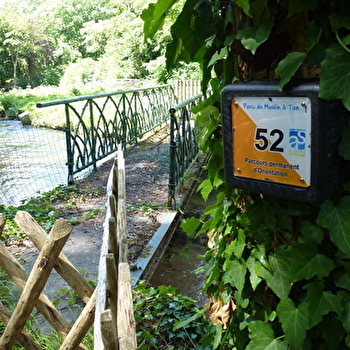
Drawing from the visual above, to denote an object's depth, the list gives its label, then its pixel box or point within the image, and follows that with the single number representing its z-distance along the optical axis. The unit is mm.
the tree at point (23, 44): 33094
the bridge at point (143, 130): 5480
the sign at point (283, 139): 1041
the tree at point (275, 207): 1030
